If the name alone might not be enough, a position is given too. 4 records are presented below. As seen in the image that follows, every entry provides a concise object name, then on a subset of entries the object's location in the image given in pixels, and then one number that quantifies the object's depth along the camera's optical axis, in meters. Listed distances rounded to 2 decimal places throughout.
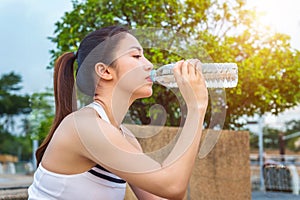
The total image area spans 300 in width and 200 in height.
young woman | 1.40
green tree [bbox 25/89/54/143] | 12.71
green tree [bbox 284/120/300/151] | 30.66
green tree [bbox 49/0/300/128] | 7.16
